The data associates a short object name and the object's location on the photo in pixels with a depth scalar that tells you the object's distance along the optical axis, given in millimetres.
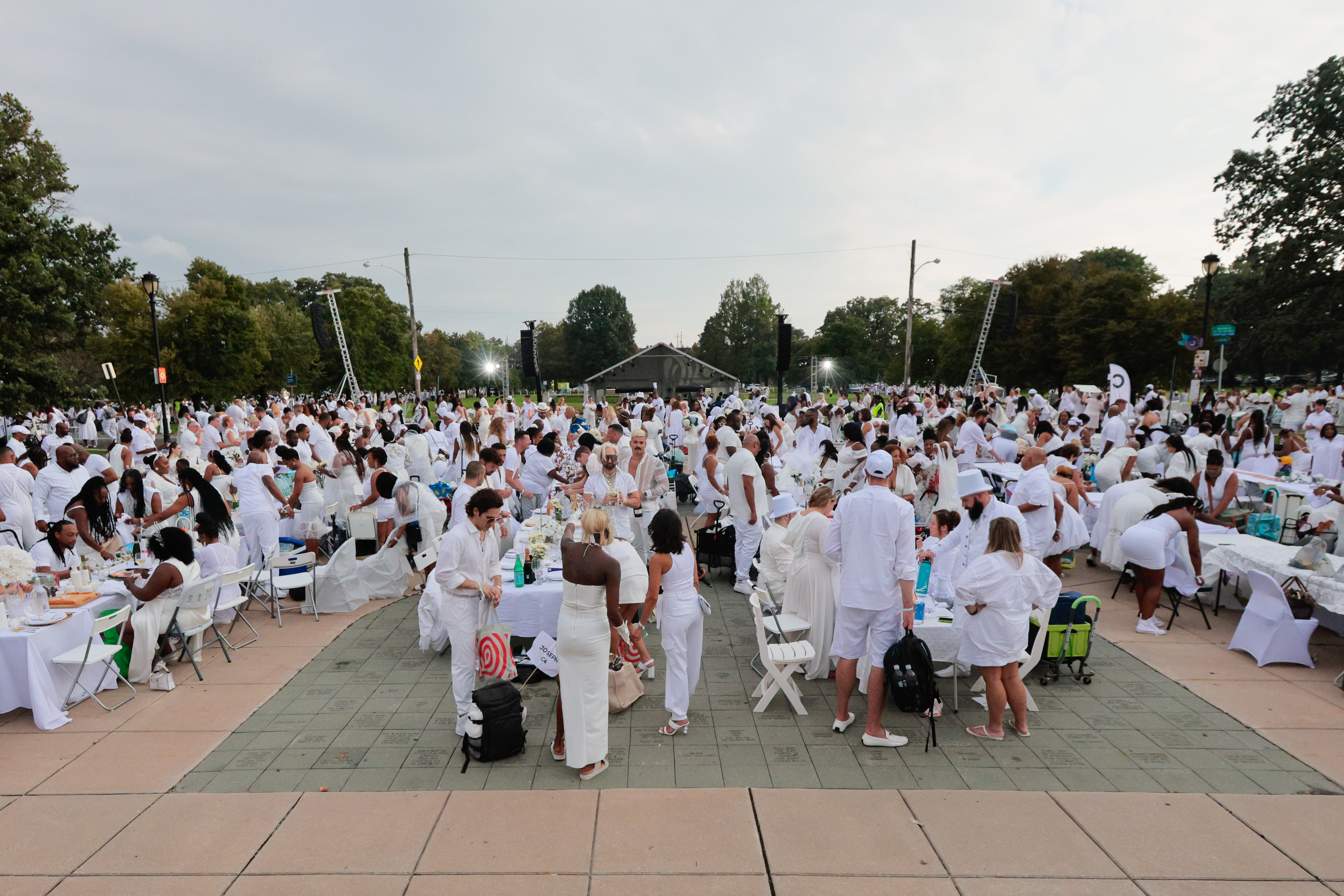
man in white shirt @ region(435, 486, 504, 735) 4816
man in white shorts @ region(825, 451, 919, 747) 4648
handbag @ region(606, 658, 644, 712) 5402
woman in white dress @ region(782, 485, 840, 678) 5773
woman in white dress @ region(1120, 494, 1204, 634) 6879
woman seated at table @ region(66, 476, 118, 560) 7133
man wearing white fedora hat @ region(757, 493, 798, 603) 6859
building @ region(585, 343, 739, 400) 52344
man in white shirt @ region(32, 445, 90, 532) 8516
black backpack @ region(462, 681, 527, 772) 4605
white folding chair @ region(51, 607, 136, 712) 5371
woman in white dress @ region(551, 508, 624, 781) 4168
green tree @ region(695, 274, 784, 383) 86938
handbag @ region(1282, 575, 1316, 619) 6344
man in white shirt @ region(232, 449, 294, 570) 8234
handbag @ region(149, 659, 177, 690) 5938
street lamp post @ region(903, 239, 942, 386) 31078
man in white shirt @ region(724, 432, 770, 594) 8164
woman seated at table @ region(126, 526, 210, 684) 5867
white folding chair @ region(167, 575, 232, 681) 6059
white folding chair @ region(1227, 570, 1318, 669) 6109
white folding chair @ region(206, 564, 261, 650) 6484
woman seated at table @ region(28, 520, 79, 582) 6324
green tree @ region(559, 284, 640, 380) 82688
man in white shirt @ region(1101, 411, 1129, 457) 13711
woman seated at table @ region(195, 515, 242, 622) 6562
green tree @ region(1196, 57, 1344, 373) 29172
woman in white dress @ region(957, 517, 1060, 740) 4730
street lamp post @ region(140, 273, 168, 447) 18031
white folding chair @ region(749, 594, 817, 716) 5254
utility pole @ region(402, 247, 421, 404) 28625
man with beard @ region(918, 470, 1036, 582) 5812
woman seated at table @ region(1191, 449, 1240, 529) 8797
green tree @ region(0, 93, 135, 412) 19062
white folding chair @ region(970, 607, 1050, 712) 5355
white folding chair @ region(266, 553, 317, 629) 7398
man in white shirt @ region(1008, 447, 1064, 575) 7133
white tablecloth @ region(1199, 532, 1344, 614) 5984
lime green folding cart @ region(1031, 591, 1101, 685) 5867
